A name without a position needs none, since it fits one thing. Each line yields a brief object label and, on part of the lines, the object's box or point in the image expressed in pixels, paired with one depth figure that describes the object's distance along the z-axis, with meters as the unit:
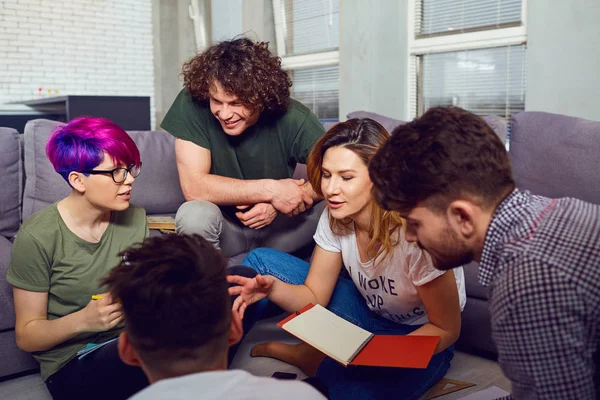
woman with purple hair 1.59
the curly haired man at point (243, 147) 2.30
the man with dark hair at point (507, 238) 0.94
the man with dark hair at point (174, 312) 0.97
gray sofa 2.17
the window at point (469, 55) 3.67
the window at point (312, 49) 5.12
